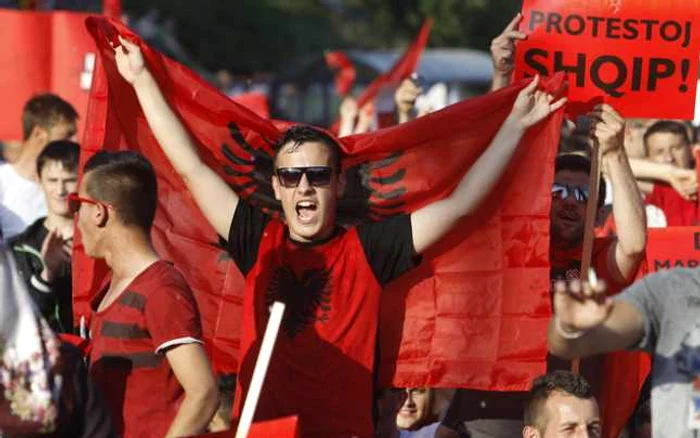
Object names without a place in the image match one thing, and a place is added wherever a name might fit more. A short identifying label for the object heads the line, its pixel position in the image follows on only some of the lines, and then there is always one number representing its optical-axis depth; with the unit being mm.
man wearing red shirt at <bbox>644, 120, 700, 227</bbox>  20375
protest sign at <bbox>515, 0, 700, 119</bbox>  14852
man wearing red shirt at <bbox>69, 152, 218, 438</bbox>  11328
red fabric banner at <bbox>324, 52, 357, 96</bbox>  31484
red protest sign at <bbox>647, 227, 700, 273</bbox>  17047
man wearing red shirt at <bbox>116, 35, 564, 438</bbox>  12641
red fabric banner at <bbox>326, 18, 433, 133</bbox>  26141
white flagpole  10398
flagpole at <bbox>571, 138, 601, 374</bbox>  13641
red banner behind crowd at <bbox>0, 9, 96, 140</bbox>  24625
